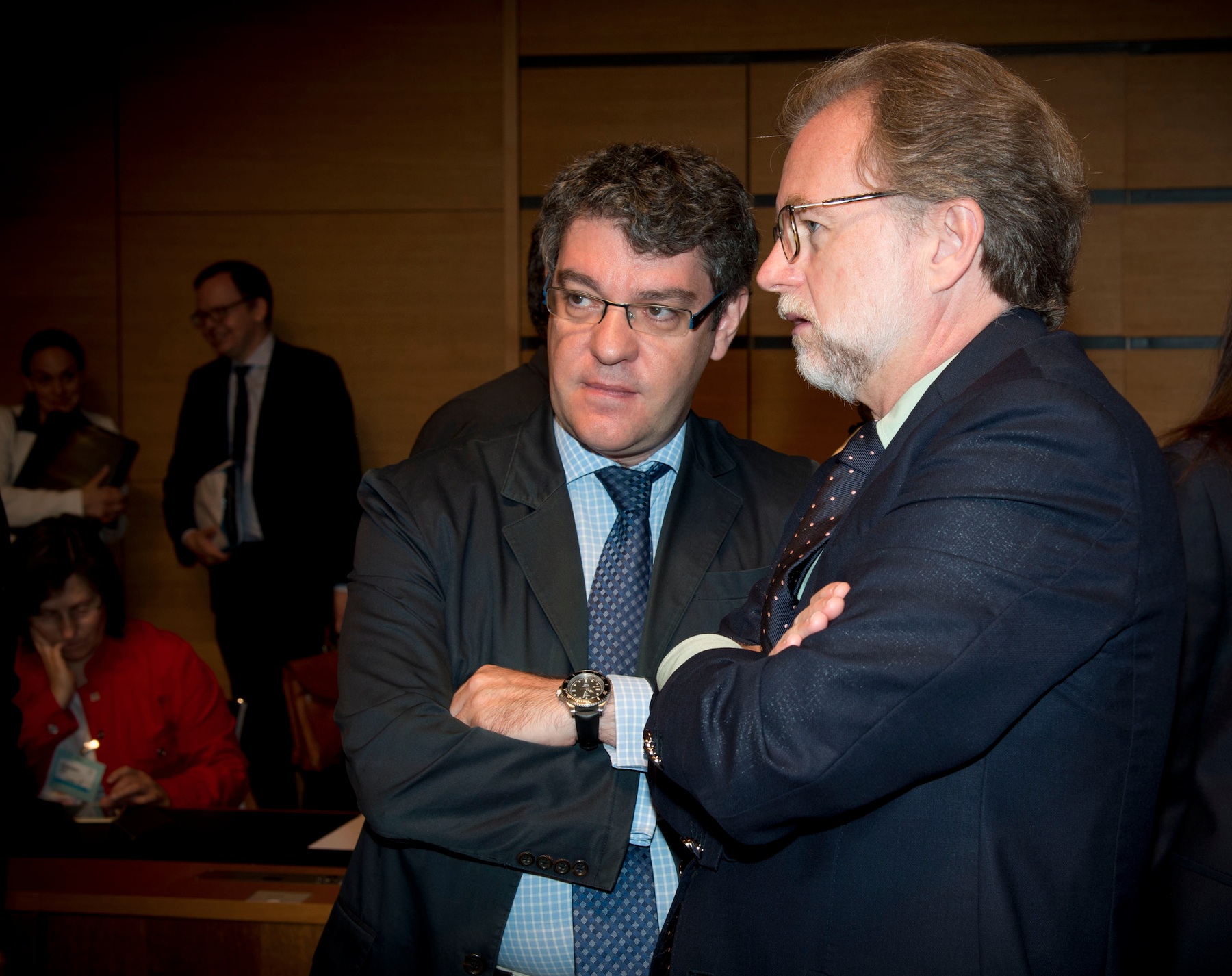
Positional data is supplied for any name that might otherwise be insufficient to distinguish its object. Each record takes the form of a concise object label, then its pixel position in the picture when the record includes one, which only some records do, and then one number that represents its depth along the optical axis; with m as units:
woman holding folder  4.45
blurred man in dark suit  4.23
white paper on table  2.19
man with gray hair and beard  0.93
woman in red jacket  2.84
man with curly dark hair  1.32
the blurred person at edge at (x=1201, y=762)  1.31
